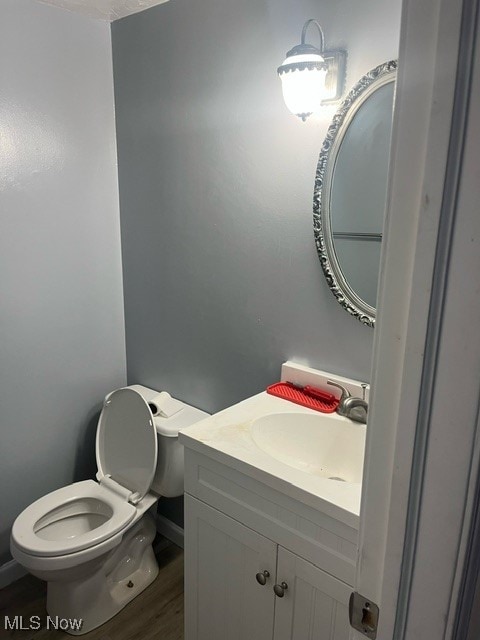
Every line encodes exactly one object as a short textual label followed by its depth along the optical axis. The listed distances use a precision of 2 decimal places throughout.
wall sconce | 1.26
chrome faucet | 1.38
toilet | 1.59
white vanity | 1.06
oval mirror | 1.27
